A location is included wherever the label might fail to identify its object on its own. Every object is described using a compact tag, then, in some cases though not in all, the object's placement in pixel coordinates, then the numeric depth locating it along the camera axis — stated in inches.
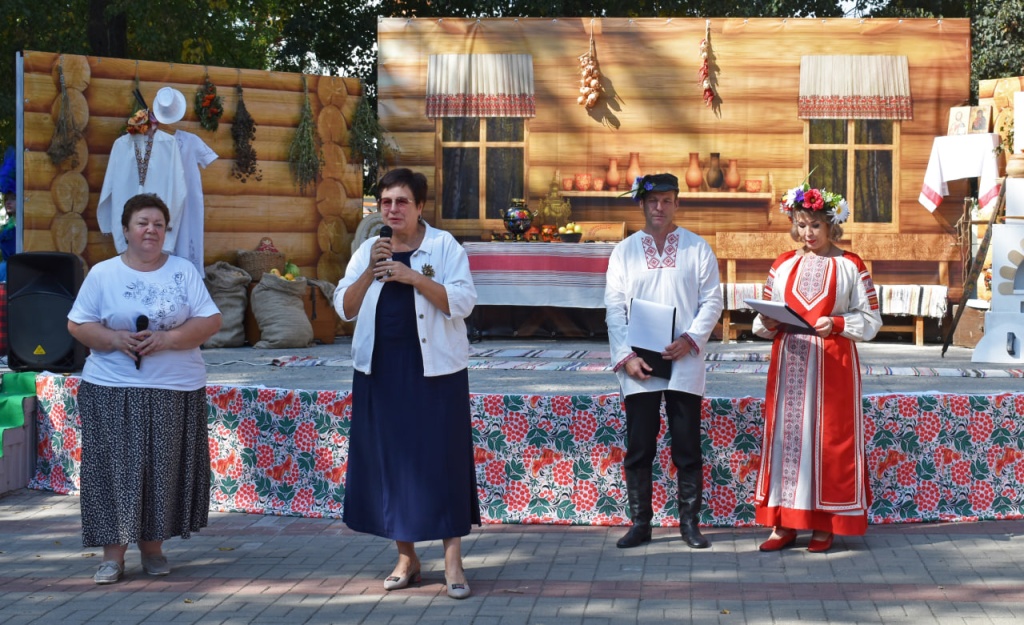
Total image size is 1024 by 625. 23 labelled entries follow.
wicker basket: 443.2
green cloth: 255.9
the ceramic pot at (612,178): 488.4
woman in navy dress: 179.5
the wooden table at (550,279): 450.0
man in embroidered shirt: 203.9
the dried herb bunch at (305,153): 460.4
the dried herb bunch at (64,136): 410.9
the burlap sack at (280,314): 415.8
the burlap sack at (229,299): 421.4
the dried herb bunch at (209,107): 441.7
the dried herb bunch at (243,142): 449.4
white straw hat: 420.5
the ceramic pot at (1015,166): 392.2
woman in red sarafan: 202.5
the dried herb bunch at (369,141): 473.7
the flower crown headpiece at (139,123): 411.2
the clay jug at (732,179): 486.9
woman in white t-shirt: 188.9
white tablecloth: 452.4
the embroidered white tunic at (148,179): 413.1
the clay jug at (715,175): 488.1
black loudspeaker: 266.2
